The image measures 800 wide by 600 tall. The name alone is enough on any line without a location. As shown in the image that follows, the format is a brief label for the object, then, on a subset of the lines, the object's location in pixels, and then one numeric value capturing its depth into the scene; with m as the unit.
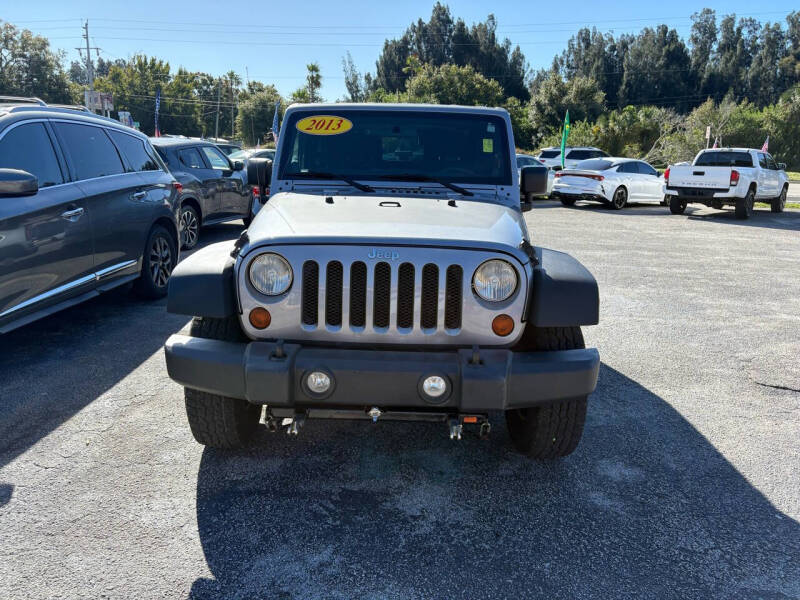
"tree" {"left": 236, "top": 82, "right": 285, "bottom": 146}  80.81
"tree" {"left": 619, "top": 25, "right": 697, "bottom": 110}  92.62
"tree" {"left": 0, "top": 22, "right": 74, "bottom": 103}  65.94
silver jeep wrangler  2.76
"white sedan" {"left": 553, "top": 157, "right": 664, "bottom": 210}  17.39
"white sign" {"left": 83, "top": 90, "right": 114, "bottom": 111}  27.65
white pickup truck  15.54
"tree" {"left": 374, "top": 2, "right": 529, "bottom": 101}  98.25
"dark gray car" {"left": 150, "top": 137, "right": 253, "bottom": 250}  9.72
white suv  25.85
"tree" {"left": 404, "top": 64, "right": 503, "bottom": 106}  60.97
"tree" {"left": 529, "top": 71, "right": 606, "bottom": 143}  55.25
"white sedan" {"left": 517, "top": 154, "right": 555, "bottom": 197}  18.73
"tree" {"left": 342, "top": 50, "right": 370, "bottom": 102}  79.25
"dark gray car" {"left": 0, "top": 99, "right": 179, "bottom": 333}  4.52
